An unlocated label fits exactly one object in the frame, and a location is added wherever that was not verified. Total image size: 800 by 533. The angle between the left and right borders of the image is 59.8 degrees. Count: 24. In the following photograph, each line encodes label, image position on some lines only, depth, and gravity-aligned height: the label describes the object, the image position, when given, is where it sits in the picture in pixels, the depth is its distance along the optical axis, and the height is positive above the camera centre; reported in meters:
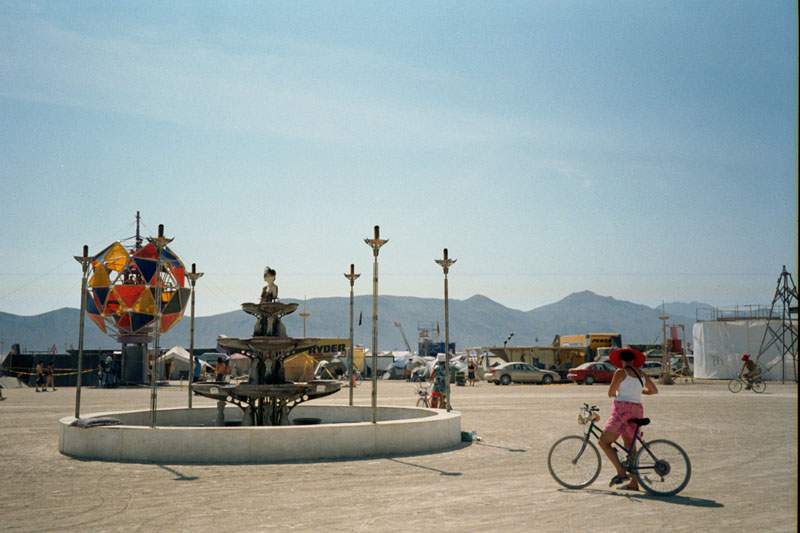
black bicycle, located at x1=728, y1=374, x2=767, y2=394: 31.76 -2.79
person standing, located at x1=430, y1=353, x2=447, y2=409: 17.11 -1.63
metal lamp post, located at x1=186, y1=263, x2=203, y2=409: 16.69 +1.02
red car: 43.44 -3.16
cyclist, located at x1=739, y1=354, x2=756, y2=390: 30.68 -2.28
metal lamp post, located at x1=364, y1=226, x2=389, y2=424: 12.96 +1.40
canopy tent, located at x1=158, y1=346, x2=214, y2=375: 50.62 -3.03
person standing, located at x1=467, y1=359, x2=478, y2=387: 44.57 -3.25
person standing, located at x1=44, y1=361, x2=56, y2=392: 37.25 -3.12
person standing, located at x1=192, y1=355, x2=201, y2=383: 50.19 -3.83
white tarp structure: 46.94 -1.47
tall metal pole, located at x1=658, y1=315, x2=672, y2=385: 39.84 -2.90
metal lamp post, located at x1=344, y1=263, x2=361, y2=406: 17.22 +1.09
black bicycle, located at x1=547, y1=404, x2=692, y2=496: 8.09 -1.67
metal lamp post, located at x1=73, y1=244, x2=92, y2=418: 13.14 +0.95
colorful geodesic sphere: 44.81 +1.89
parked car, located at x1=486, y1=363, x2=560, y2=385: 44.53 -3.36
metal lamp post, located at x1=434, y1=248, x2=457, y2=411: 16.23 +1.35
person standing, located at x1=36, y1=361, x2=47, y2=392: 35.88 -2.99
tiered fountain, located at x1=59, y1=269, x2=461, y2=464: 10.85 -1.86
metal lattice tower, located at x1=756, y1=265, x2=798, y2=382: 43.00 -0.45
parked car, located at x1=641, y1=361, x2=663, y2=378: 47.78 -3.16
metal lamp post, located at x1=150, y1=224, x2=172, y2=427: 11.45 +0.30
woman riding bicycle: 8.23 -0.98
